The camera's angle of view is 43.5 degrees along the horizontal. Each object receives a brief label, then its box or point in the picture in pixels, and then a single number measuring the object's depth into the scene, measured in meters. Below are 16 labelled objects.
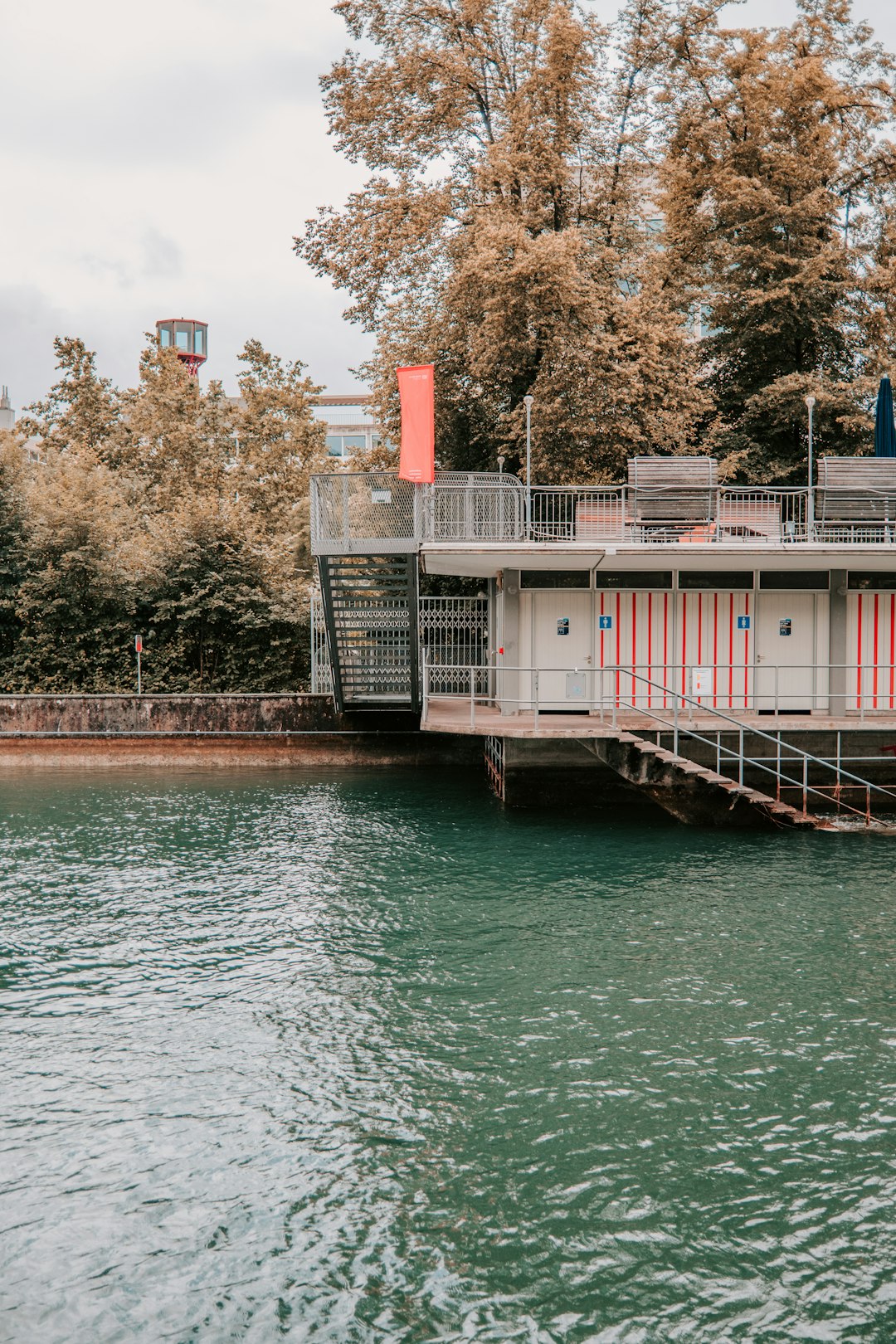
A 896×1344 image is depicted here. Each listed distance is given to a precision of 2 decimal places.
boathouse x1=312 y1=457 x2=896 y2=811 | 19.98
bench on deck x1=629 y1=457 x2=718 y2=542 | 20.56
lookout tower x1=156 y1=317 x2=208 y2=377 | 95.94
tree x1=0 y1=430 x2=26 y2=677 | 30.94
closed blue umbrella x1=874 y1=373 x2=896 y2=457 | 22.09
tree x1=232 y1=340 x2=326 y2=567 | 44.31
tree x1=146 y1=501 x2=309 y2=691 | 30.00
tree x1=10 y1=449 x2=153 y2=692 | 30.42
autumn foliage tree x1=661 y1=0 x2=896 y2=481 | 28.25
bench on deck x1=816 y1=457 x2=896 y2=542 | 20.84
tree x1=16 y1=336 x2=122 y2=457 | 47.34
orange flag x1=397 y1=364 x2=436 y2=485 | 19.47
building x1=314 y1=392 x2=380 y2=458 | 89.25
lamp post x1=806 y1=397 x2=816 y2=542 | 20.69
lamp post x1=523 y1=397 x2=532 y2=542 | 20.41
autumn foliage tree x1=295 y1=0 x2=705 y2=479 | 25.67
